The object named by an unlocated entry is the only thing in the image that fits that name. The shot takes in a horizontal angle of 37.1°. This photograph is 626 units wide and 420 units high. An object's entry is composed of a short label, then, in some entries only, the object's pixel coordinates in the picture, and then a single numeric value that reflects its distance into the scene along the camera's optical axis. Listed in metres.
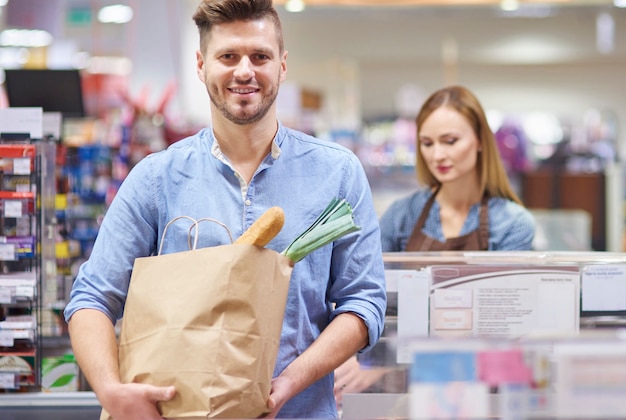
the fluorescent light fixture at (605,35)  13.27
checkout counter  2.53
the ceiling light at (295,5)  7.62
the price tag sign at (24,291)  2.73
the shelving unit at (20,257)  2.73
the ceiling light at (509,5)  7.79
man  2.00
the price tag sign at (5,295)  2.73
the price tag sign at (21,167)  2.73
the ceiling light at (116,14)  10.59
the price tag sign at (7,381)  2.73
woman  3.34
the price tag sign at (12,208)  2.73
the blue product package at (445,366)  1.22
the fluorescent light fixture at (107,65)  12.05
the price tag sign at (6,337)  2.72
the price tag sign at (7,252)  2.74
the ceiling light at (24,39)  11.56
